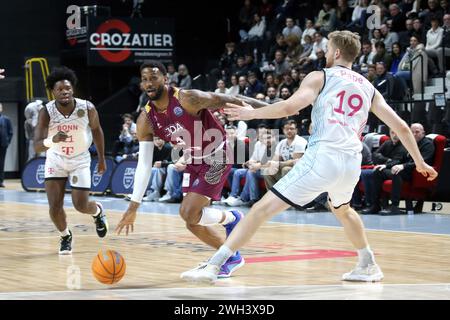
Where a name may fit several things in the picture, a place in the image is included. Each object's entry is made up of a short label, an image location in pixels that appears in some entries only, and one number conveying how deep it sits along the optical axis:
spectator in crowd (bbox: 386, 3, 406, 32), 19.73
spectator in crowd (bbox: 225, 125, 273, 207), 15.98
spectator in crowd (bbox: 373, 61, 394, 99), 17.22
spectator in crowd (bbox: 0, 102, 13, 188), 23.22
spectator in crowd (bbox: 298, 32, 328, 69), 20.47
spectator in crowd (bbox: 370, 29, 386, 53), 19.11
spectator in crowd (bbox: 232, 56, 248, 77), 22.28
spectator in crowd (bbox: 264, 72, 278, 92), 20.22
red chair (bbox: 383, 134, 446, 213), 14.00
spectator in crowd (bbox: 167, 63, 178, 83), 23.55
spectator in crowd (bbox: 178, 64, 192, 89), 23.25
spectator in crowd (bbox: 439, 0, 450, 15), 18.92
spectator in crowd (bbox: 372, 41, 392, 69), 18.50
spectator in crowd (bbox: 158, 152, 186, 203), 17.22
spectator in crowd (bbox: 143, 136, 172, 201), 17.81
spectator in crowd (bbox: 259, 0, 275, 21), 25.12
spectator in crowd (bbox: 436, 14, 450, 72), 17.83
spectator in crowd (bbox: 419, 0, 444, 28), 18.73
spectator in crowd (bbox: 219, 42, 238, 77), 24.08
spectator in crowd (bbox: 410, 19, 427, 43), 18.69
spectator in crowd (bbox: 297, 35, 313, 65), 21.25
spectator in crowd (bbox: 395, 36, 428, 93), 17.56
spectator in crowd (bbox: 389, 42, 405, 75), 18.44
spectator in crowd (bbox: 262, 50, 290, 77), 21.52
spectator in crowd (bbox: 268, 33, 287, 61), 22.45
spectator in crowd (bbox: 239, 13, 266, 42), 24.53
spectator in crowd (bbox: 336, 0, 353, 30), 21.77
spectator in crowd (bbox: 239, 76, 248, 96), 20.95
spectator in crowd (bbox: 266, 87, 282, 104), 19.11
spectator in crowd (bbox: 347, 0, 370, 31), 20.57
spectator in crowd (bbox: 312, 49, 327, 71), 19.83
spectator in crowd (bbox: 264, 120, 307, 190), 15.00
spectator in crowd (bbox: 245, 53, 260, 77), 22.33
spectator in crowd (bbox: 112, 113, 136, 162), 19.53
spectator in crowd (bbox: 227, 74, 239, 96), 21.27
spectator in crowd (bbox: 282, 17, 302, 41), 22.62
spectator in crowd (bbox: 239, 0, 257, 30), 25.94
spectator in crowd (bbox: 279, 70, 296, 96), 19.41
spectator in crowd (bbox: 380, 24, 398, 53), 19.42
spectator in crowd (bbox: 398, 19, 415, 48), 18.98
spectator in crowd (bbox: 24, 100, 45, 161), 24.05
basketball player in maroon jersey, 7.52
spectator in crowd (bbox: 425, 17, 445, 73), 17.98
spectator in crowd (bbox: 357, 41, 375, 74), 18.80
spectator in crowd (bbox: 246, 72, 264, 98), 21.06
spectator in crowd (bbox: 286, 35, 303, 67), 21.94
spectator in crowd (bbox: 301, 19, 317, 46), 21.66
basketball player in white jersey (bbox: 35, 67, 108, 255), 9.72
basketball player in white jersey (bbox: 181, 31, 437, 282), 6.62
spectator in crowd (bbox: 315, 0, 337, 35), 21.64
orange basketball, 6.95
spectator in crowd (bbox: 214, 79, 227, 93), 20.66
